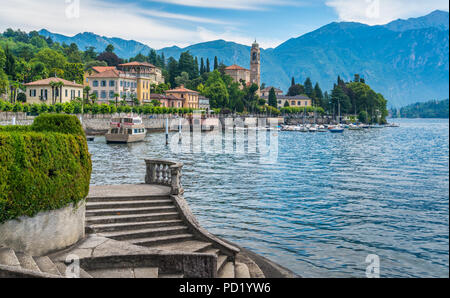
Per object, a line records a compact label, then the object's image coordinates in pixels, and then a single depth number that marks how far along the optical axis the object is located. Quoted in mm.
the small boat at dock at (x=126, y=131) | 79562
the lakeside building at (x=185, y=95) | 155750
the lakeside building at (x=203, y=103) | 164625
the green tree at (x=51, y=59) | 132375
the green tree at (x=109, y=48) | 196000
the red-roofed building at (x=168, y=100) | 145625
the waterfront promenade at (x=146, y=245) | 11148
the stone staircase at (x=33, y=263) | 10039
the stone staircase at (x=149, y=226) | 13500
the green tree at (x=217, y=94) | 171625
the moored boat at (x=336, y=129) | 160750
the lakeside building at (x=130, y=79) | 127938
